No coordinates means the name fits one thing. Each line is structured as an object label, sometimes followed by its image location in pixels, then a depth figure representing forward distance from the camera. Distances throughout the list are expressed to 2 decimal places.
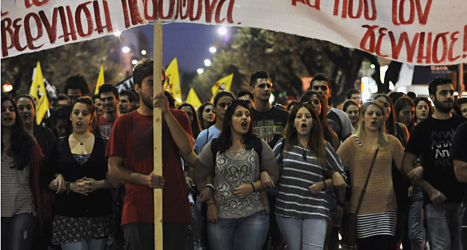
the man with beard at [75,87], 19.75
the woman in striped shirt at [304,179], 12.91
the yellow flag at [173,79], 32.91
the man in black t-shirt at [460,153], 11.30
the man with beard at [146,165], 10.00
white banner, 9.30
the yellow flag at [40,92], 25.92
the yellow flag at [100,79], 29.13
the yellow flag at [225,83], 32.31
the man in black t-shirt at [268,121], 14.92
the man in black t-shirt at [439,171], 13.59
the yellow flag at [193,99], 35.87
